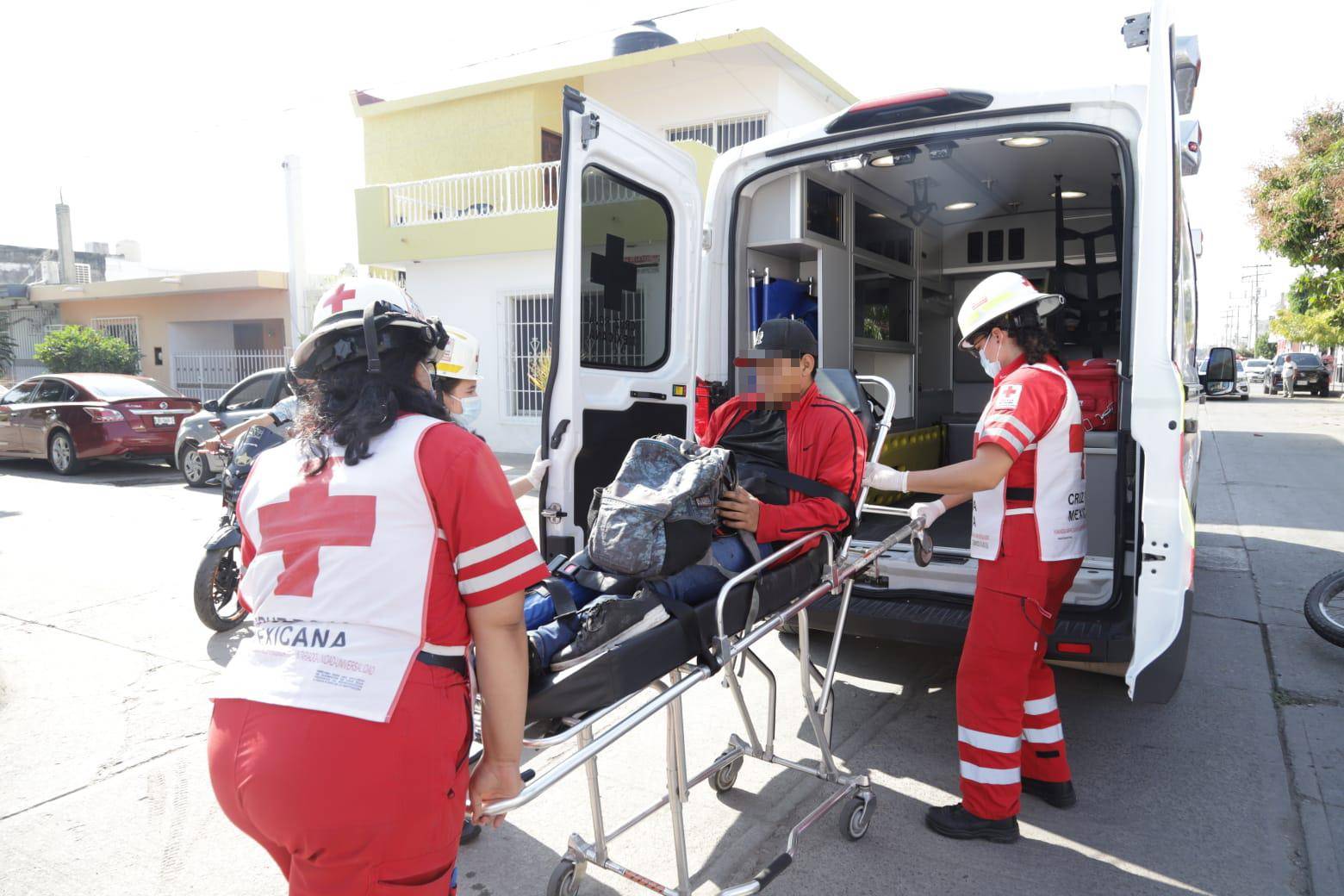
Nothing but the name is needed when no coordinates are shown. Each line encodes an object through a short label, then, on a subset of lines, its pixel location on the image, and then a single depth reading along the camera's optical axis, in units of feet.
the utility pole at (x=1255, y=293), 240.94
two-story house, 42.98
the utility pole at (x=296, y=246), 65.98
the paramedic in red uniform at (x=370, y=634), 4.62
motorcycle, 16.53
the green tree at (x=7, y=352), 80.28
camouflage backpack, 7.15
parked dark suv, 101.04
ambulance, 9.70
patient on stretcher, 6.88
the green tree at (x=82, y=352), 64.54
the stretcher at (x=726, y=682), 6.12
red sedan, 37.83
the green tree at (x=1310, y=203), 56.34
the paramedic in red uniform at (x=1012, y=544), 9.61
